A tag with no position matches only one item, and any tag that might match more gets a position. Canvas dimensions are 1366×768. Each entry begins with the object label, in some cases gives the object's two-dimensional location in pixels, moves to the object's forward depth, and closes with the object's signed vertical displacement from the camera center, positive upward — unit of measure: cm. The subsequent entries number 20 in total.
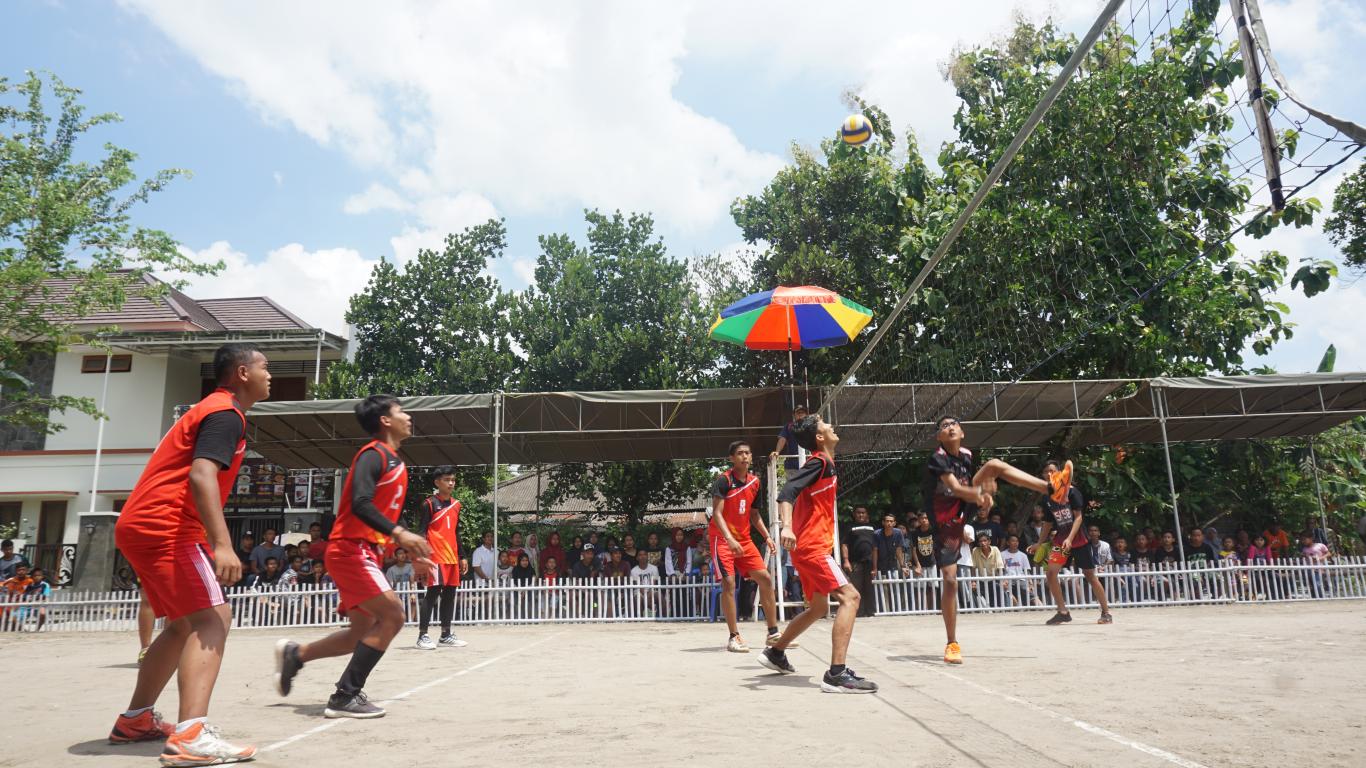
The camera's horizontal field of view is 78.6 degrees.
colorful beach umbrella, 1216 +334
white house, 2130 +338
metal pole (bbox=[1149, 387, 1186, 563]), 1455 +233
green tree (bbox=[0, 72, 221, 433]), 1659 +676
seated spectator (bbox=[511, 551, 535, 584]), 1534 -27
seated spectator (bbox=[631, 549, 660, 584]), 1467 -34
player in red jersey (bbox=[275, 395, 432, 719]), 426 -7
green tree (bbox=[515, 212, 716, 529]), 2386 +606
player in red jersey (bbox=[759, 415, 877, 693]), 526 +13
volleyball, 1348 +664
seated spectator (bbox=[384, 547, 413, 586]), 1417 -23
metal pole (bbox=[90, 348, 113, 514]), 2091 +338
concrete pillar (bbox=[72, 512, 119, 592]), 1847 +21
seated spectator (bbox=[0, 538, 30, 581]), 1598 +7
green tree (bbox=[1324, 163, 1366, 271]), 2605 +983
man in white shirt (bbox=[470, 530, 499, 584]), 1464 -15
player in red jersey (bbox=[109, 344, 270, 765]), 332 +10
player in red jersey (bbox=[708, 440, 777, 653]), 750 +18
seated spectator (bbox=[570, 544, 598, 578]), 1580 -24
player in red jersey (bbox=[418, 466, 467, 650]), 909 +14
